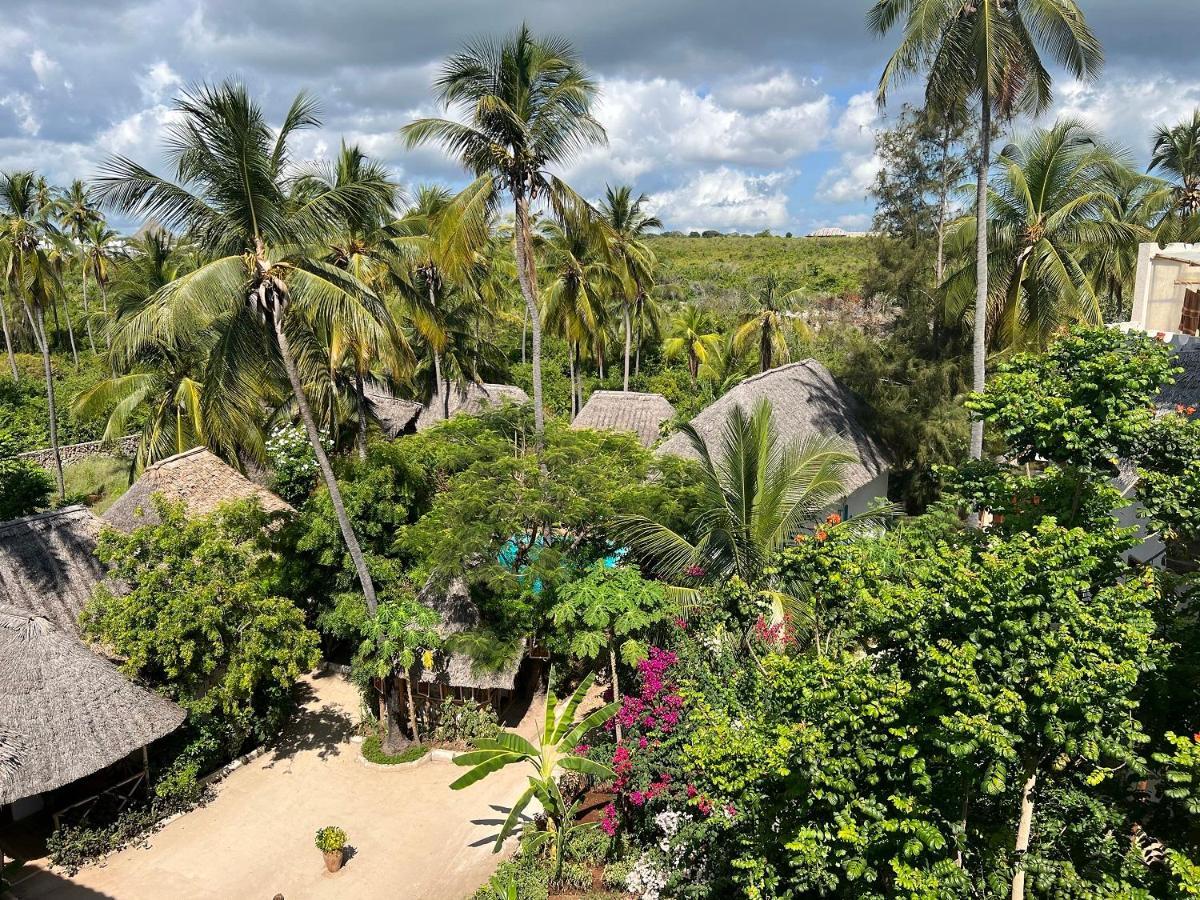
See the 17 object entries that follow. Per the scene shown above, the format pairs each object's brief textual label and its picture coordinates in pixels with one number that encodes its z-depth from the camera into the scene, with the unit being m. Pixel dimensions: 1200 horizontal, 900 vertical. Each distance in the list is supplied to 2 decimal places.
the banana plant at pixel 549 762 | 10.69
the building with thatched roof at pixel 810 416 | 18.31
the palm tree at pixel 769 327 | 24.36
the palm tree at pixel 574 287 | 23.20
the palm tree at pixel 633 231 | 27.34
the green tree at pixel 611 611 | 11.71
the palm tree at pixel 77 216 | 38.91
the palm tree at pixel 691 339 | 31.06
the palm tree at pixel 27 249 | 21.38
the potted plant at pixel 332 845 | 11.45
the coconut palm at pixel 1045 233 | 15.05
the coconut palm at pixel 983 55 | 12.95
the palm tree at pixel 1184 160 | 26.23
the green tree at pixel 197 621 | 12.48
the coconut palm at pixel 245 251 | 10.84
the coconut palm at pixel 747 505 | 11.73
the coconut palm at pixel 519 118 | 13.36
